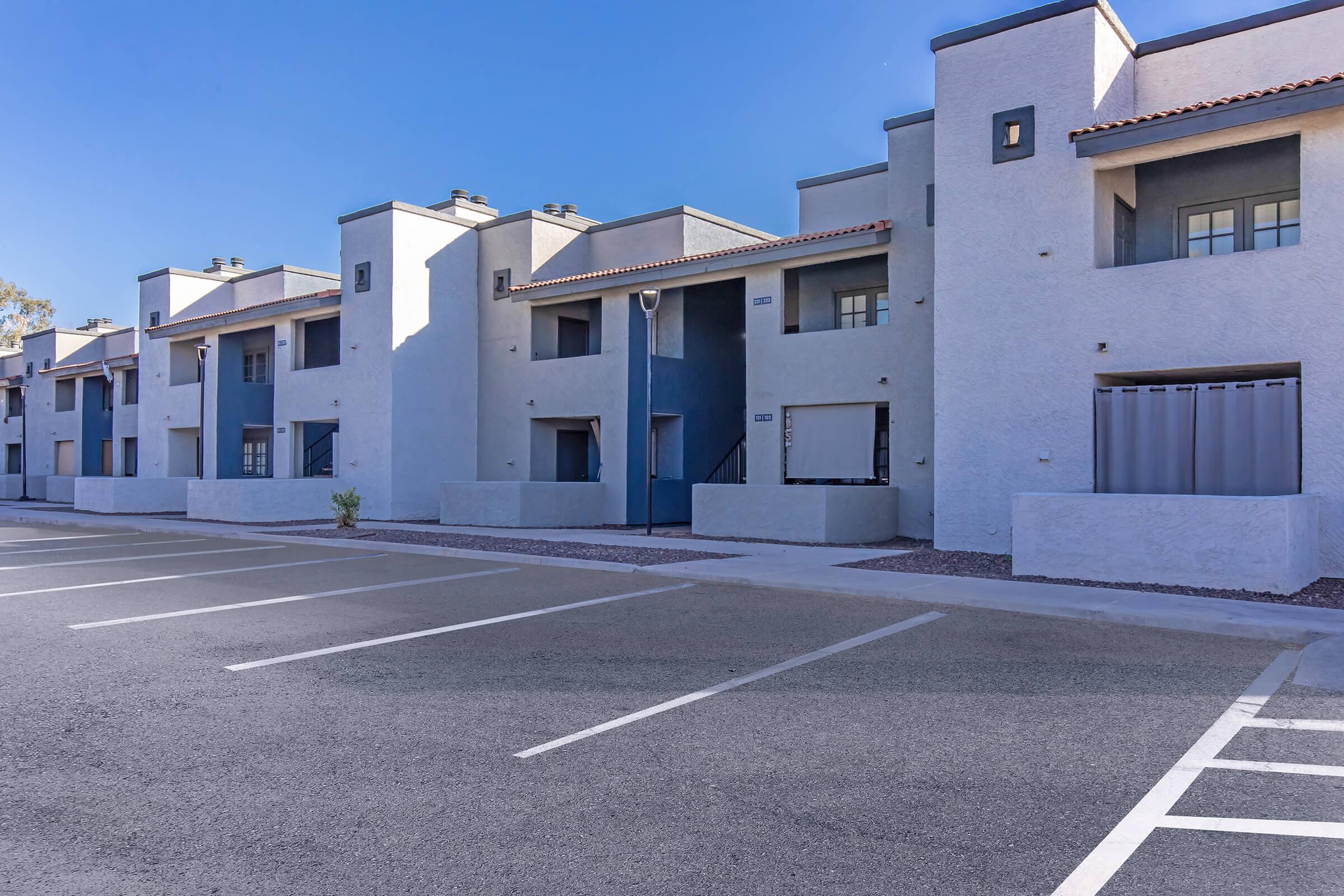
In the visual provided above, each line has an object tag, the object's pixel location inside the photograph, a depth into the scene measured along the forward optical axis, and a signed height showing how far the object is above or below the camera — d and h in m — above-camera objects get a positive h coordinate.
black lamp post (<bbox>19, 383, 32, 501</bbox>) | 34.68 +0.85
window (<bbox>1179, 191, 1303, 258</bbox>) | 14.30 +3.65
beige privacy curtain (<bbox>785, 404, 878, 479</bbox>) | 18.41 +0.35
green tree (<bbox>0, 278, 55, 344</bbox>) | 59.22 +9.03
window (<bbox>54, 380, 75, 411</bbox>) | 40.03 +2.54
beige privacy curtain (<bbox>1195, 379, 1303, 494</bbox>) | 12.11 +0.30
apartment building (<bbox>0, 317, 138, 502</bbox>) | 36.09 +1.99
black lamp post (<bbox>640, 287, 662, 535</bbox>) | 17.14 +1.61
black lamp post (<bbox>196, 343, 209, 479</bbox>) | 26.47 +0.56
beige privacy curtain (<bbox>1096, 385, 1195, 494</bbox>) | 12.98 +0.30
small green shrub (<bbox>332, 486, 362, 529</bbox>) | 19.70 -1.07
